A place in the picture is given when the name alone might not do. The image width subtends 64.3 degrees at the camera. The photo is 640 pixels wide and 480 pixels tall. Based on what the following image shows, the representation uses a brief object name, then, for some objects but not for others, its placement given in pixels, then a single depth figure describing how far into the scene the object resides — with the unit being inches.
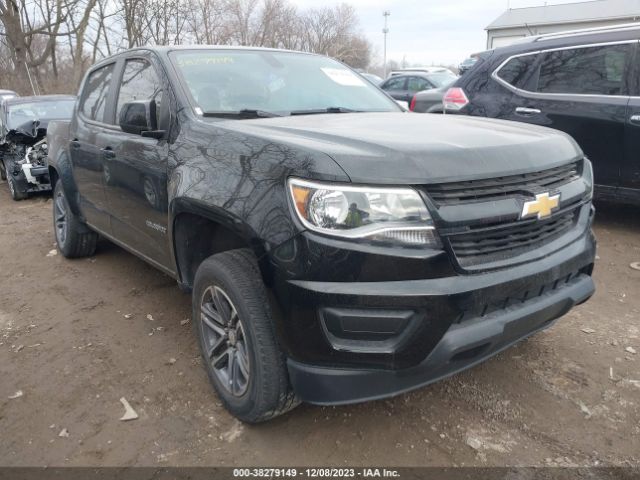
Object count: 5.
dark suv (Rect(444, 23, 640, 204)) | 177.3
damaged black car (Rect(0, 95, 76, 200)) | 310.2
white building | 1015.6
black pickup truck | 71.8
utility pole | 2207.7
